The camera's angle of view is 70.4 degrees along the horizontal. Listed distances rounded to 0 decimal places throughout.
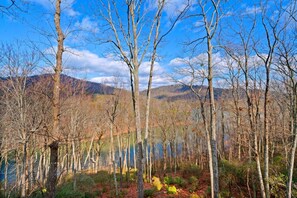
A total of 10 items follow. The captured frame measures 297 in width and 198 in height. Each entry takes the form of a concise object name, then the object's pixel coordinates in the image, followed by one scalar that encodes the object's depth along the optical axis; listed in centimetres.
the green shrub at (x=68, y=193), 1164
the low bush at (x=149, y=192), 1163
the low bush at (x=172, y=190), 1253
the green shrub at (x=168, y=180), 1554
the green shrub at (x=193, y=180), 1568
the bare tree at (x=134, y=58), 845
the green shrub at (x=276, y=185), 941
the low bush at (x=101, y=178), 1759
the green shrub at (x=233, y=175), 1427
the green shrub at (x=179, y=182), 1550
